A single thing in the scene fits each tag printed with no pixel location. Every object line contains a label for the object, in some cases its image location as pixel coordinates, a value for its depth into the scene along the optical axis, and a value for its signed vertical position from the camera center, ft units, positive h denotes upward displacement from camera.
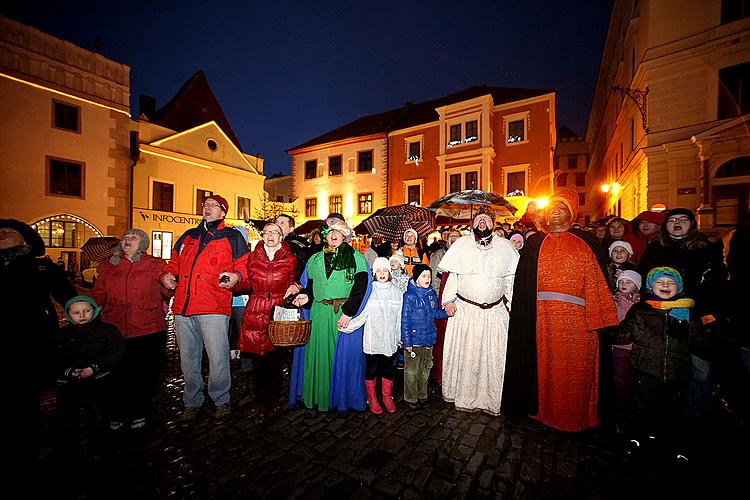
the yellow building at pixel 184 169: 64.90 +16.90
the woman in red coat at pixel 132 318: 11.36 -2.48
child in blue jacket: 13.10 -3.20
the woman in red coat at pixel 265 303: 11.74 -1.96
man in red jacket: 11.87 -1.76
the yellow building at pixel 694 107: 34.88 +16.34
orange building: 66.08 +21.85
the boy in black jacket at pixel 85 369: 9.82 -3.62
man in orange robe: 11.21 -2.72
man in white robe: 12.80 -2.90
